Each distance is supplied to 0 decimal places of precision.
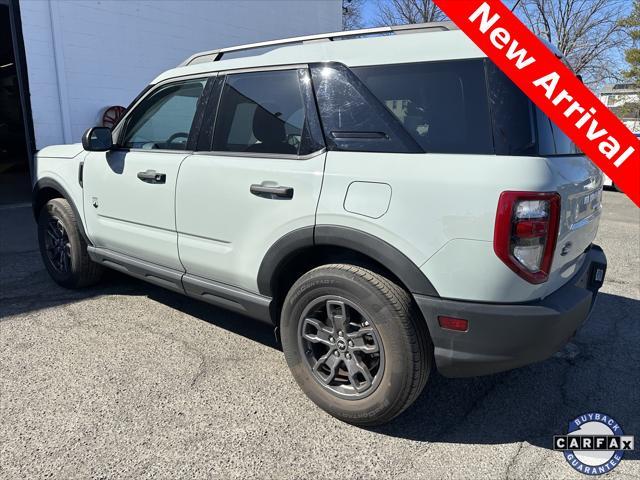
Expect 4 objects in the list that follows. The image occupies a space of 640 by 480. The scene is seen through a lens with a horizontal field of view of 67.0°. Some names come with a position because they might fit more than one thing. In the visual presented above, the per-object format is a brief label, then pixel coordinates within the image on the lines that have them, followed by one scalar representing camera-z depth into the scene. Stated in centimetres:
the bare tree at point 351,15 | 3532
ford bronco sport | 204
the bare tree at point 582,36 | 2500
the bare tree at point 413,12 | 3356
